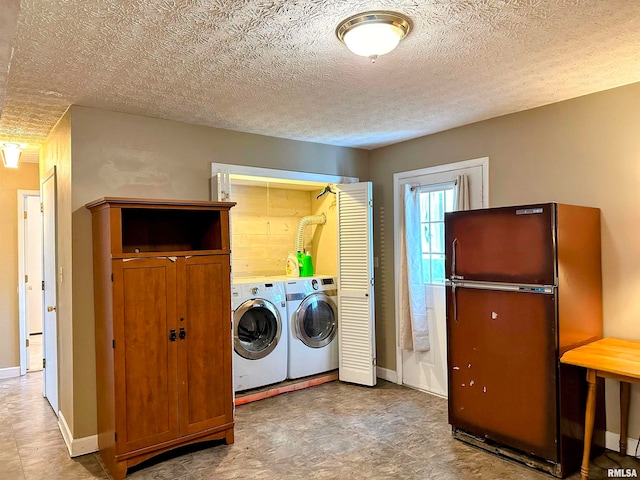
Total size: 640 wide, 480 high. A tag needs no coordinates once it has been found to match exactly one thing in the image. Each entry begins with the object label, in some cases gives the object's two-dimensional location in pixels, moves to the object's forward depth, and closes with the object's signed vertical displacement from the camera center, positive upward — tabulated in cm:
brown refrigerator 265 -54
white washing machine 407 -85
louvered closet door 435 -43
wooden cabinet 280 -61
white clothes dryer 442 -84
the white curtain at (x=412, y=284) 411 -40
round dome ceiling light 192 +93
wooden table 235 -68
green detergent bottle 486 -25
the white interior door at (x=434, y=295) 374 -50
